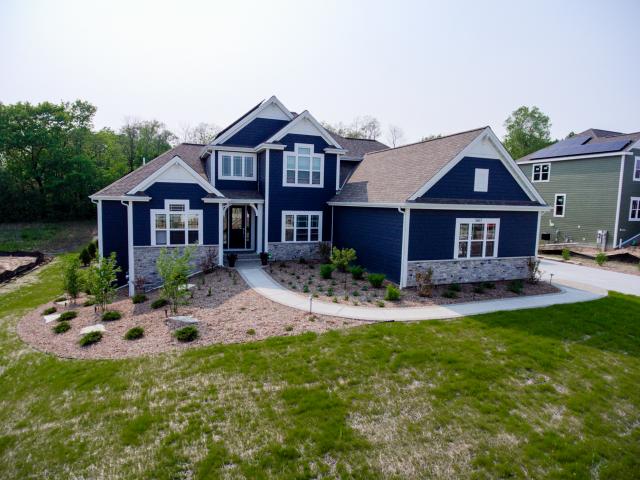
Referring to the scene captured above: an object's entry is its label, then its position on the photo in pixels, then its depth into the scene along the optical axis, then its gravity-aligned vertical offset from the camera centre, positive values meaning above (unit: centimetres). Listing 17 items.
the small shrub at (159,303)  1296 -333
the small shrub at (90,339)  1019 -360
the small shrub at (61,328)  1140 -372
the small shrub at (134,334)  1034 -347
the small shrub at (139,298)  1402 -344
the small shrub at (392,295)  1314 -289
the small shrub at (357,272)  1585 -263
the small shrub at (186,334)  983 -328
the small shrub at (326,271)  1596 -262
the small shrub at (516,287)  1462 -289
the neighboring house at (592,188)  2548 +163
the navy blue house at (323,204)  1512 +4
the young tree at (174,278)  1200 -234
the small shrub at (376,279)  1462 -268
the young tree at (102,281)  1280 -263
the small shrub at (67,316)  1251 -368
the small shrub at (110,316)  1213 -355
